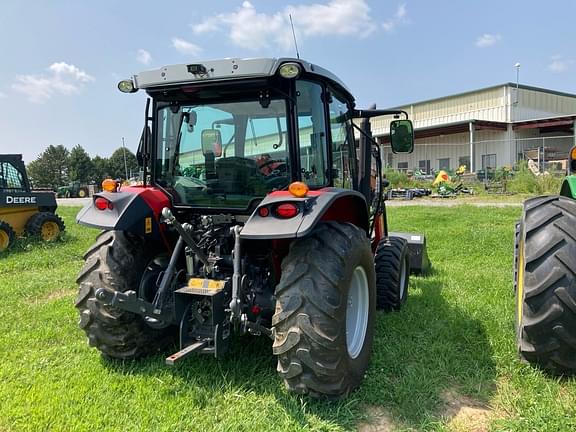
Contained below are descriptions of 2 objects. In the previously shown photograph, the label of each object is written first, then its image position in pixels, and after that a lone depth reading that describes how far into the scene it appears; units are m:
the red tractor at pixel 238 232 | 2.67
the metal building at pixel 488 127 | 26.55
